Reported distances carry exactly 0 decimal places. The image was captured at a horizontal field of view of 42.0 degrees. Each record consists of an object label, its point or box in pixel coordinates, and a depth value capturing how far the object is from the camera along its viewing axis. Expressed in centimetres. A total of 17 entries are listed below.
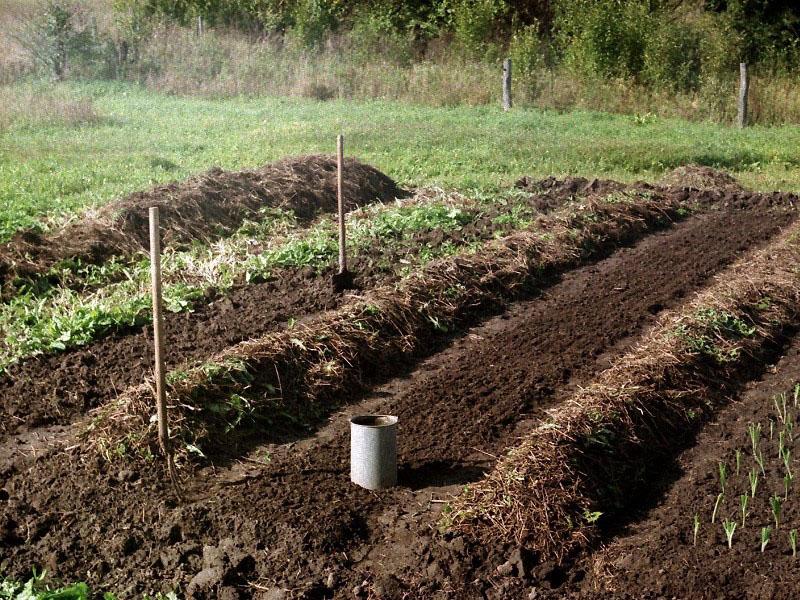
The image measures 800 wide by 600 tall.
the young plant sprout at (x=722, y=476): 508
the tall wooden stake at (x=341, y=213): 796
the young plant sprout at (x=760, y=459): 531
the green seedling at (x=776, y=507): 476
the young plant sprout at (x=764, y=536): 448
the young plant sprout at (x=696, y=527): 463
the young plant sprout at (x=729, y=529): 456
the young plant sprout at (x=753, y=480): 499
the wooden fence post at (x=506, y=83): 2156
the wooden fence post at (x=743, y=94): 2058
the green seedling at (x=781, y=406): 610
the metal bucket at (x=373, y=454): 512
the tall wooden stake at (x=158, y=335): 518
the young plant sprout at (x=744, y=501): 479
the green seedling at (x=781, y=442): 541
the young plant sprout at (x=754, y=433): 556
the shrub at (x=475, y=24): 2628
